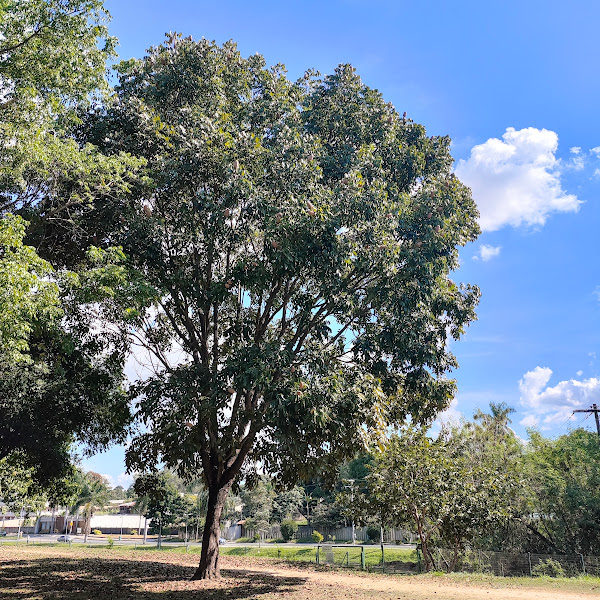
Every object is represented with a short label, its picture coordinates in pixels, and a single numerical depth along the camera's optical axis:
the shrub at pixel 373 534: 47.73
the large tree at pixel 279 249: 11.48
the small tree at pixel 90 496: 57.47
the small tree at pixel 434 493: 18.97
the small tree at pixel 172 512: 50.41
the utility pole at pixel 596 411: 31.73
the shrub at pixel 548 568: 21.06
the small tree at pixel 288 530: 50.38
